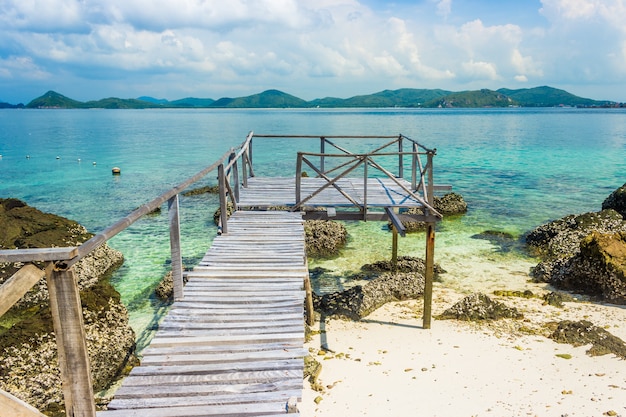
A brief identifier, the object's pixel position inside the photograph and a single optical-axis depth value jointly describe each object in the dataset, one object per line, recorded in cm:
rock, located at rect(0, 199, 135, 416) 759
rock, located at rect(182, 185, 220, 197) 2931
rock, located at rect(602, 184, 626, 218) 1917
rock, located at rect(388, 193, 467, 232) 2370
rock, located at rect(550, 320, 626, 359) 905
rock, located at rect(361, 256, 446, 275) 1497
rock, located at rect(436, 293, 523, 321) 1096
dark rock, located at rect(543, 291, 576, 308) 1183
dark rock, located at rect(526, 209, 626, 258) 1627
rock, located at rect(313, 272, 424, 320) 1166
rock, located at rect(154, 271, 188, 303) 1312
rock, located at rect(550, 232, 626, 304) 1188
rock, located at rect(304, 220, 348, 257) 1695
